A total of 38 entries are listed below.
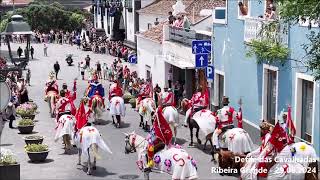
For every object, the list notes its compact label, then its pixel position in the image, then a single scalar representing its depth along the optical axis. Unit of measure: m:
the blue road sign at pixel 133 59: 40.99
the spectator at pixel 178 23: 30.75
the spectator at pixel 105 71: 43.58
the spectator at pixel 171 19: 32.55
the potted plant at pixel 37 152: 19.06
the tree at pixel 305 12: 10.32
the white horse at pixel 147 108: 23.48
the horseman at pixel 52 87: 28.88
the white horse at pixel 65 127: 19.92
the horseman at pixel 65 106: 21.31
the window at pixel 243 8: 22.32
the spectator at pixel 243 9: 22.45
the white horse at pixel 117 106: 24.67
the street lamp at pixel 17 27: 18.83
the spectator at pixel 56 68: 44.09
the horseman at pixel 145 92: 24.84
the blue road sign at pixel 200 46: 23.64
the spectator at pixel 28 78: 41.25
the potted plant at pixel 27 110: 27.17
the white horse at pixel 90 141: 17.00
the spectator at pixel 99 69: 43.01
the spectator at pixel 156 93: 25.66
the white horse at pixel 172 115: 21.00
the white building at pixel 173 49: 28.60
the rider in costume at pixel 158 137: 13.77
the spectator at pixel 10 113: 25.38
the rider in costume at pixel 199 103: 20.44
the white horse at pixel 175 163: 13.46
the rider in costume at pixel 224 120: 17.97
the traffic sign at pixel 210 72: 22.97
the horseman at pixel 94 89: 26.06
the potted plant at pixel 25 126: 24.36
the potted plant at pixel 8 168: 16.38
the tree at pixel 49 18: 85.38
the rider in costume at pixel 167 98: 22.53
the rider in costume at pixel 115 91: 25.43
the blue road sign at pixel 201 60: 23.25
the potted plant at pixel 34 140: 20.82
